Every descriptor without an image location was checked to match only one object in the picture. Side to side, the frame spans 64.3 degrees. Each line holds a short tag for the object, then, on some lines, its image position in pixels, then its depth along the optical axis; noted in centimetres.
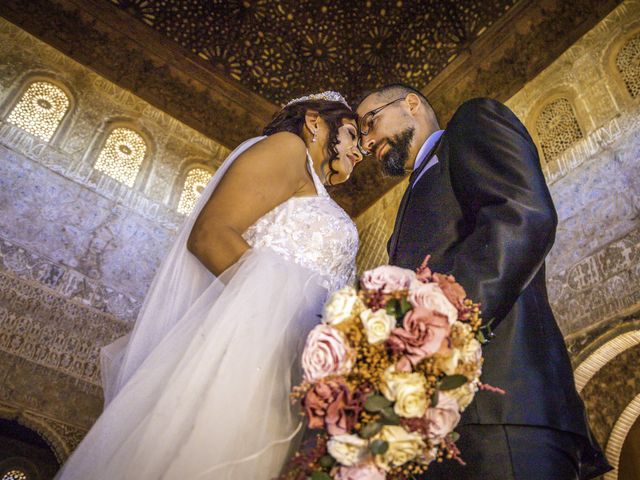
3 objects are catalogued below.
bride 133
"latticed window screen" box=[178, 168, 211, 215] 806
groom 143
